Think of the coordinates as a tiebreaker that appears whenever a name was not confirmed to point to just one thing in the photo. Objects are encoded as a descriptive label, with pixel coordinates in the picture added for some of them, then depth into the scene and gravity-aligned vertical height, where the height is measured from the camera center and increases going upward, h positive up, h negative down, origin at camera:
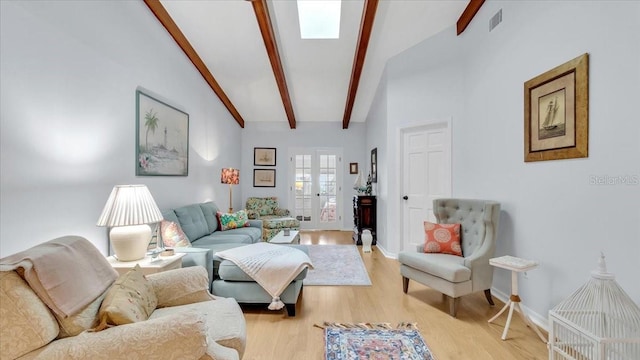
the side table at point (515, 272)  2.18 -0.74
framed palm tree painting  3.06 +0.49
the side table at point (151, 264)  2.11 -0.65
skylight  3.71 +2.20
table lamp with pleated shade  2.11 -0.31
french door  6.91 -0.17
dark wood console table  5.37 -0.64
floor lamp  5.02 +0.06
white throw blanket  2.45 -0.77
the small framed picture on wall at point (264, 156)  6.88 +0.57
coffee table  3.78 -0.81
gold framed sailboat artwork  2.00 +0.53
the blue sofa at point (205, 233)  2.54 -0.69
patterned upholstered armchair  5.26 -0.77
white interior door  3.90 +0.09
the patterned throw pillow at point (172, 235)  2.79 -0.56
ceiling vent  2.89 +1.66
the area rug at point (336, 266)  3.40 -1.20
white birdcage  1.41 -0.75
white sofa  1.03 -0.60
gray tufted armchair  2.52 -0.76
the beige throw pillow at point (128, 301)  1.21 -0.58
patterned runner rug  1.95 -1.20
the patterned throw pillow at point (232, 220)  4.31 -0.64
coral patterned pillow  2.97 -0.62
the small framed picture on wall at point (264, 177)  6.87 +0.05
